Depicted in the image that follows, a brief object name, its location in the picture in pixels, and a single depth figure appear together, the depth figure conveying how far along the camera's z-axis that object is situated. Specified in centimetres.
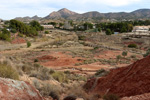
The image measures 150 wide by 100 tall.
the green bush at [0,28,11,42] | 5132
